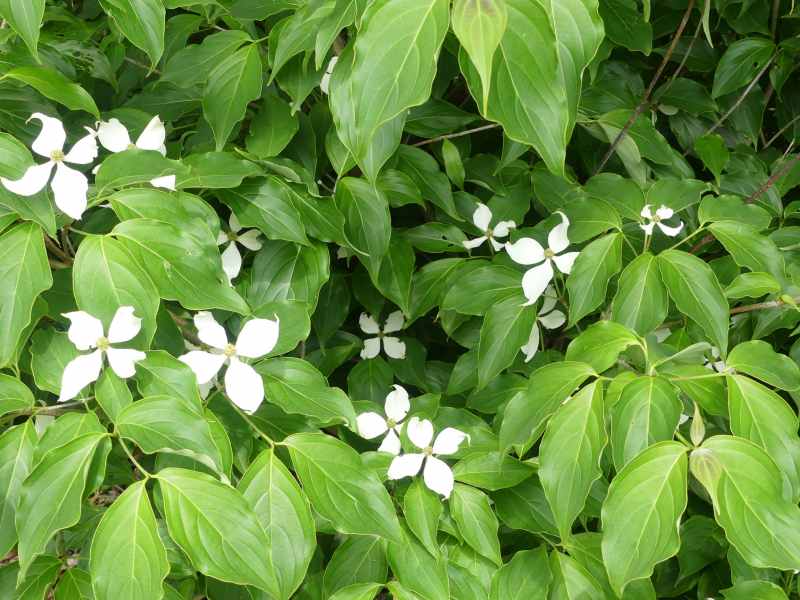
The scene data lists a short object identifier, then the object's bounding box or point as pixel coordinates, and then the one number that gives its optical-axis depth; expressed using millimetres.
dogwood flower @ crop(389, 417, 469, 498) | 1140
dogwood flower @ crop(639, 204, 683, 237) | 1276
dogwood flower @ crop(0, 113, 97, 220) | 955
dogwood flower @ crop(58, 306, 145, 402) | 935
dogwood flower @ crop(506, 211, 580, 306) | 1264
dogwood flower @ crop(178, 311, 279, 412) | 1034
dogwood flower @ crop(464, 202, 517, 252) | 1453
